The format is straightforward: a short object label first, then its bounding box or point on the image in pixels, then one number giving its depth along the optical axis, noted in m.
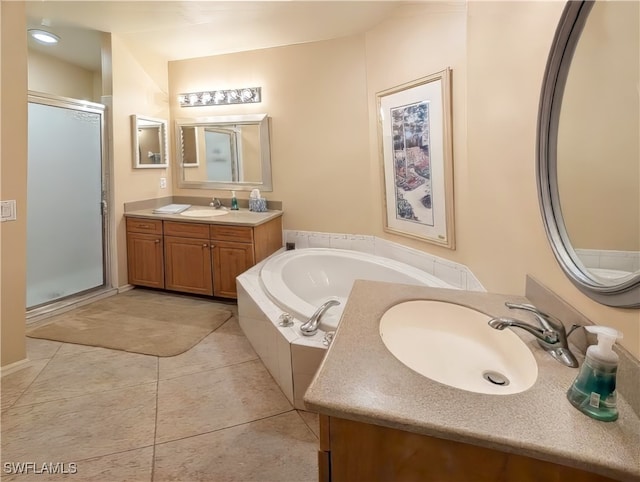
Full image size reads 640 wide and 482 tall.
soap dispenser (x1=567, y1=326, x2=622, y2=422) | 0.64
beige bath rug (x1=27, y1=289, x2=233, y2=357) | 2.43
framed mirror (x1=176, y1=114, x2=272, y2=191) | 3.53
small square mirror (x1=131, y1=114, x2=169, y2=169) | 3.41
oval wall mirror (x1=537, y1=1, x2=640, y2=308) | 0.75
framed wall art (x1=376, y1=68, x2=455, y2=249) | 2.20
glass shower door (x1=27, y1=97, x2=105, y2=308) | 2.80
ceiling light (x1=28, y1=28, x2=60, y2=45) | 3.05
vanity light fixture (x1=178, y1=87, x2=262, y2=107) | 3.48
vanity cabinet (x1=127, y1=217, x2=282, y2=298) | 3.05
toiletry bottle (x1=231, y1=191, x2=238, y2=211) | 3.63
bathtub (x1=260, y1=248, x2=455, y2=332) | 2.53
